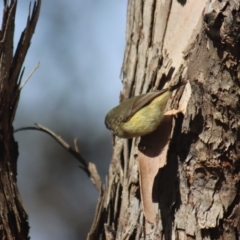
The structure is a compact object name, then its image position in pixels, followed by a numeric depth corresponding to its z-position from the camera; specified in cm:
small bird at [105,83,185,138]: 548
